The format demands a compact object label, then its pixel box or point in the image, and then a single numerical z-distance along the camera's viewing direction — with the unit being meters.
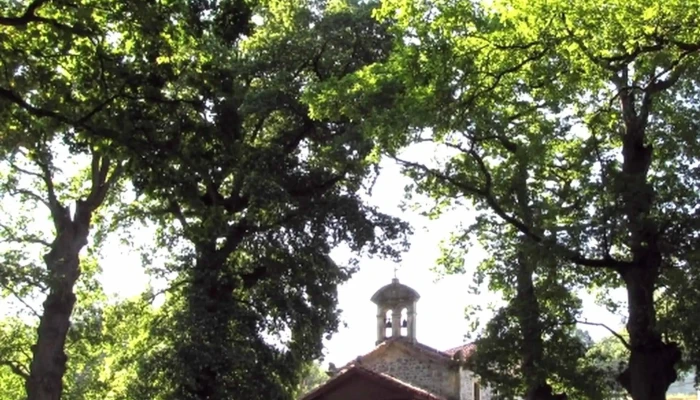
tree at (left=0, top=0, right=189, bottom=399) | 7.71
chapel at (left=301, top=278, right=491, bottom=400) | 27.36
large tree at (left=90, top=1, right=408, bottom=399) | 17.08
